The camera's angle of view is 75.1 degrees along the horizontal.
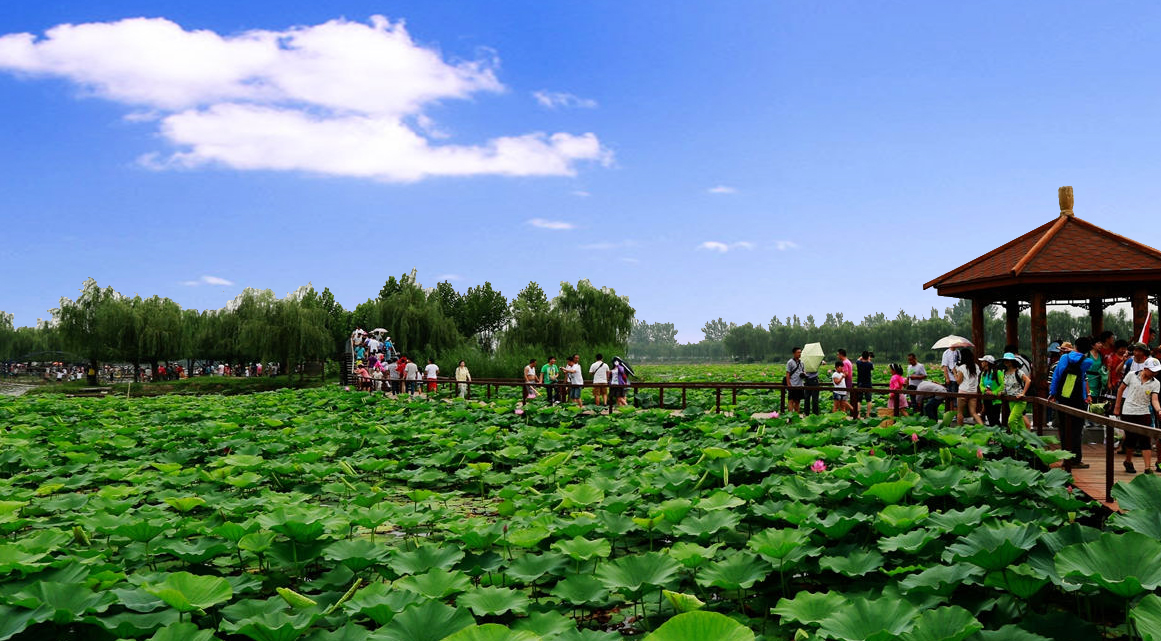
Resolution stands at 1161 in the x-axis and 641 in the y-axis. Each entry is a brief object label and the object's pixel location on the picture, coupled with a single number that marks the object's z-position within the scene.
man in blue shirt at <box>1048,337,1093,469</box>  6.07
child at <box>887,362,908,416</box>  10.62
